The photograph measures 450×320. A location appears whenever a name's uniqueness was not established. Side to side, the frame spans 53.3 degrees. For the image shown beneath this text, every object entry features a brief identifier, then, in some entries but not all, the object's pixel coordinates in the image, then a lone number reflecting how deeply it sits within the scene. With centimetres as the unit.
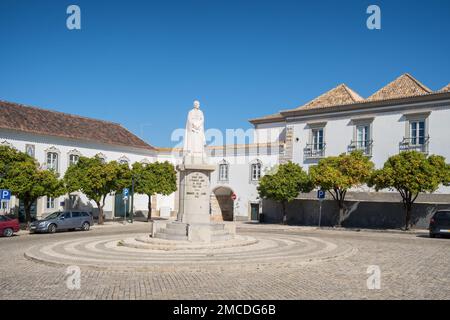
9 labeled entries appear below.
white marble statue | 1809
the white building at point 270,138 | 3059
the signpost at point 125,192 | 3241
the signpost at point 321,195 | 2941
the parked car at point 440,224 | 2294
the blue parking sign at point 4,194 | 2259
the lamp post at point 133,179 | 3349
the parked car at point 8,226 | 2259
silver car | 2488
